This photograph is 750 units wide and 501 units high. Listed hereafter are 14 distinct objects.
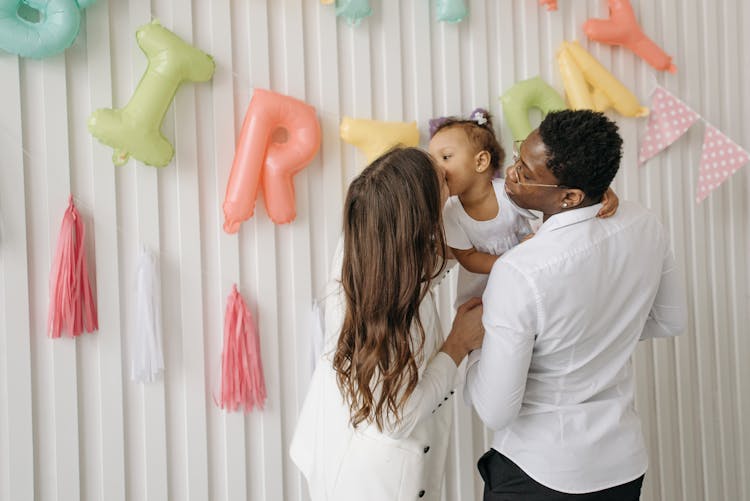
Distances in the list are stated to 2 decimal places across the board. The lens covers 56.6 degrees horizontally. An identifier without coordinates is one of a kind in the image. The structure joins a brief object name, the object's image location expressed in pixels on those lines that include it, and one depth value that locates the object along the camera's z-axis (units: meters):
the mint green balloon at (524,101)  2.16
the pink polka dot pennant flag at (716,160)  2.43
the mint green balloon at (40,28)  1.58
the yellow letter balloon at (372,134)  1.93
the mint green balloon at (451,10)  2.06
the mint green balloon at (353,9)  1.93
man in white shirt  1.32
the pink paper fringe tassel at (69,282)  1.66
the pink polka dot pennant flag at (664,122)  2.41
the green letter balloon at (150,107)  1.67
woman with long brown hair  1.38
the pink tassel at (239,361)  1.85
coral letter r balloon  1.80
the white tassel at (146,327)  1.75
